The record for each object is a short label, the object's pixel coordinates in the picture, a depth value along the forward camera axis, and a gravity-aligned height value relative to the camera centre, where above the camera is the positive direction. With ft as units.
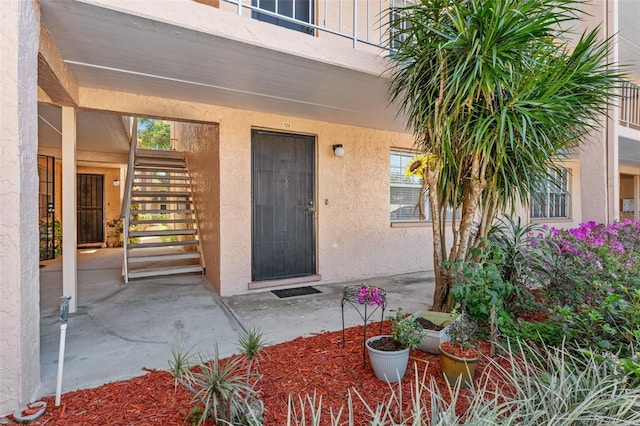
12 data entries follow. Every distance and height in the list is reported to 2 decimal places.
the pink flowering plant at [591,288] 7.20 -2.12
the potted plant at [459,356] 7.55 -3.41
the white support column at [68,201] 13.69 +0.41
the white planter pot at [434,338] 9.17 -3.59
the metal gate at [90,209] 34.01 +0.19
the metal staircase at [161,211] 19.67 -0.02
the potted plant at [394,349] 7.75 -3.41
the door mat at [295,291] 16.14 -4.11
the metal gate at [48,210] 25.66 +0.08
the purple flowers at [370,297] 8.60 -2.26
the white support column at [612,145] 16.89 +3.42
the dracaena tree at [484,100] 9.13 +3.30
